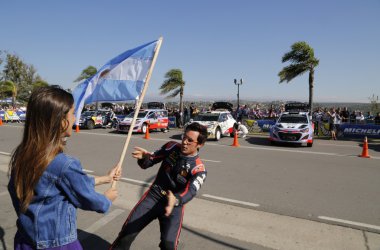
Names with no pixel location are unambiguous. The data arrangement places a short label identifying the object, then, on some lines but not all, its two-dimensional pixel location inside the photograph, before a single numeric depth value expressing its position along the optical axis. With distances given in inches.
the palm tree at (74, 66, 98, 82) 1595.2
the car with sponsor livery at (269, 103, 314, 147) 570.3
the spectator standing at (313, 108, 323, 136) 808.9
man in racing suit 117.8
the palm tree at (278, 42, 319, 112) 980.6
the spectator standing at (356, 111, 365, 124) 837.2
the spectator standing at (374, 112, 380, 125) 758.6
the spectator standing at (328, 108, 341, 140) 722.8
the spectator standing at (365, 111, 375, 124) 854.0
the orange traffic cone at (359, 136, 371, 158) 457.6
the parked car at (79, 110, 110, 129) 881.5
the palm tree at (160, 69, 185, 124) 1377.6
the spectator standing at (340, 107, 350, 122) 849.4
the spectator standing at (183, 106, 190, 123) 1001.4
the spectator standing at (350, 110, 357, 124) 856.0
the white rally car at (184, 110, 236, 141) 645.8
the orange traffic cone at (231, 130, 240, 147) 564.5
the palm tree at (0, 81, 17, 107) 1546.5
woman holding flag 68.7
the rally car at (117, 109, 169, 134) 772.0
